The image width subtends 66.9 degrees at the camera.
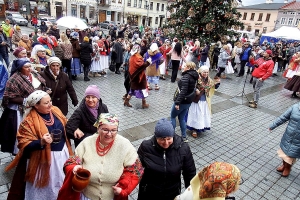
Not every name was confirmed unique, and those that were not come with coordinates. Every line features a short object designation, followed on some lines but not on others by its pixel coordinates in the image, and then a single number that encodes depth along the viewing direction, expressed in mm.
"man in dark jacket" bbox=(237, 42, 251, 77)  12594
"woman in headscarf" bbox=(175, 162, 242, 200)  1817
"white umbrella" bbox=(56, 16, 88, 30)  10327
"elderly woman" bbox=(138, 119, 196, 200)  2453
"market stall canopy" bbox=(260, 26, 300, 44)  11991
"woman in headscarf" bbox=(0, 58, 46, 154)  3650
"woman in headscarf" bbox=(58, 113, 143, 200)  2232
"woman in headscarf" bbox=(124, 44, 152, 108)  6891
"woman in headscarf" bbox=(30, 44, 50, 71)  6078
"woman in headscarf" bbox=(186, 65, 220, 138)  5352
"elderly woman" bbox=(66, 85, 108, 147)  3092
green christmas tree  12027
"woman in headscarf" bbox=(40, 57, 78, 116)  4270
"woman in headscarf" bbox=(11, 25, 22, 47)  11711
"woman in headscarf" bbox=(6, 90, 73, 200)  2658
